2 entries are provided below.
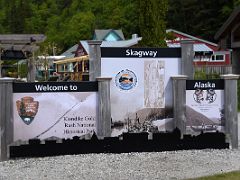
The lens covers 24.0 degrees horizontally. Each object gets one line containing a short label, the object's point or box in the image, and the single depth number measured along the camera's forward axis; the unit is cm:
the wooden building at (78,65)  2569
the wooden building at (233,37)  3016
